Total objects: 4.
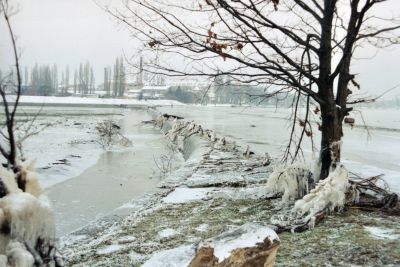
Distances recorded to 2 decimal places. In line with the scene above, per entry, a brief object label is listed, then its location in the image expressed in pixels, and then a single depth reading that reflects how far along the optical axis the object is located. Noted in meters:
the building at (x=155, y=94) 160.50
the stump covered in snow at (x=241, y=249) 3.58
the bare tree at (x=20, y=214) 3.53
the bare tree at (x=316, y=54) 7.27
